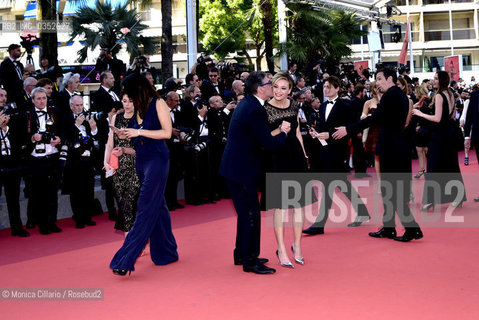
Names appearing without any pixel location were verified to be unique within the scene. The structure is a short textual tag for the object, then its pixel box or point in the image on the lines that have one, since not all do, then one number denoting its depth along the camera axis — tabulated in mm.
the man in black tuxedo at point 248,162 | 6301
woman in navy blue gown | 6375
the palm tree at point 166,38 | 17680
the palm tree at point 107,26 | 29500
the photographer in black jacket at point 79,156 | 9445
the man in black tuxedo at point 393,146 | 7637
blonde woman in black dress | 6582
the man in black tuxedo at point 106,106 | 9969
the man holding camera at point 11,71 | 11898
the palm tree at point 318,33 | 22870
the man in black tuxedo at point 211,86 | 13023
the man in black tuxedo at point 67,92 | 9711
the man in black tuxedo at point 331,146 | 8250
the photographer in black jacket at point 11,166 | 8867
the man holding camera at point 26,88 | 10562
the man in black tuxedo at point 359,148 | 14395
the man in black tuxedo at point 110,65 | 12477
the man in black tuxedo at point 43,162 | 8906
